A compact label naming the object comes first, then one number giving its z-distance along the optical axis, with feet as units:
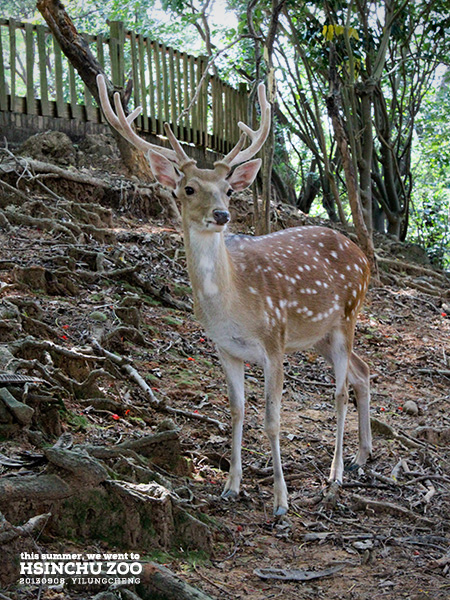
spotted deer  15.71
